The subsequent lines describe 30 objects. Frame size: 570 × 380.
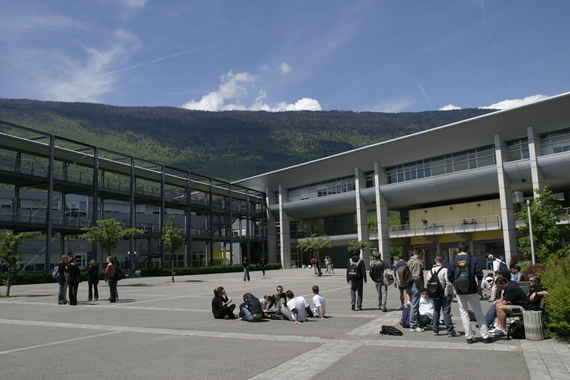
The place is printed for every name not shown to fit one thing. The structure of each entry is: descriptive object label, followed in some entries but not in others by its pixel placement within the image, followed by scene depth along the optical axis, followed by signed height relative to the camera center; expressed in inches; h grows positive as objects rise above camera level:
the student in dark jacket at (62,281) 572.4 -39.1
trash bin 287.9 -58.6
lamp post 739.4 +69.4
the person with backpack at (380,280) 456.8 -40.4
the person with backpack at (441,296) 313.7 -40.3
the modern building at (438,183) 1364.4 +229.4
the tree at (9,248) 709.3 +8.9
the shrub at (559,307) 272.7 -45.1
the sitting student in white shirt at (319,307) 415.2 -60.9
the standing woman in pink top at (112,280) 610.2 -42.3
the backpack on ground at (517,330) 294.4 -62.6
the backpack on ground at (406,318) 353.7 -63.2
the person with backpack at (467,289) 283.9 -32.2
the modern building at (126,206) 1202.6 +190.9
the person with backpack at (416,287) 340.8 -38.2
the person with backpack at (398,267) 403.3 -24.7
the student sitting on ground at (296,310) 396.2 -61.0
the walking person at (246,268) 1068.8 -54.0
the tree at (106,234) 996.6 +38.5
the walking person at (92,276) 620.1 -37.2
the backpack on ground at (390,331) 318.1 -66.0
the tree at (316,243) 1451.8 +4.4
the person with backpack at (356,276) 459.8 -35.0
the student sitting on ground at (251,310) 399.4 -60.5
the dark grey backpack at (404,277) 370.6 -30.9
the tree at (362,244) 1525.6 -3.6
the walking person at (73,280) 568.0 -38.7
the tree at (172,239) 1189.1 +26.7
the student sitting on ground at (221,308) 418.9 -59.3
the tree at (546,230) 847.7 +15.2
